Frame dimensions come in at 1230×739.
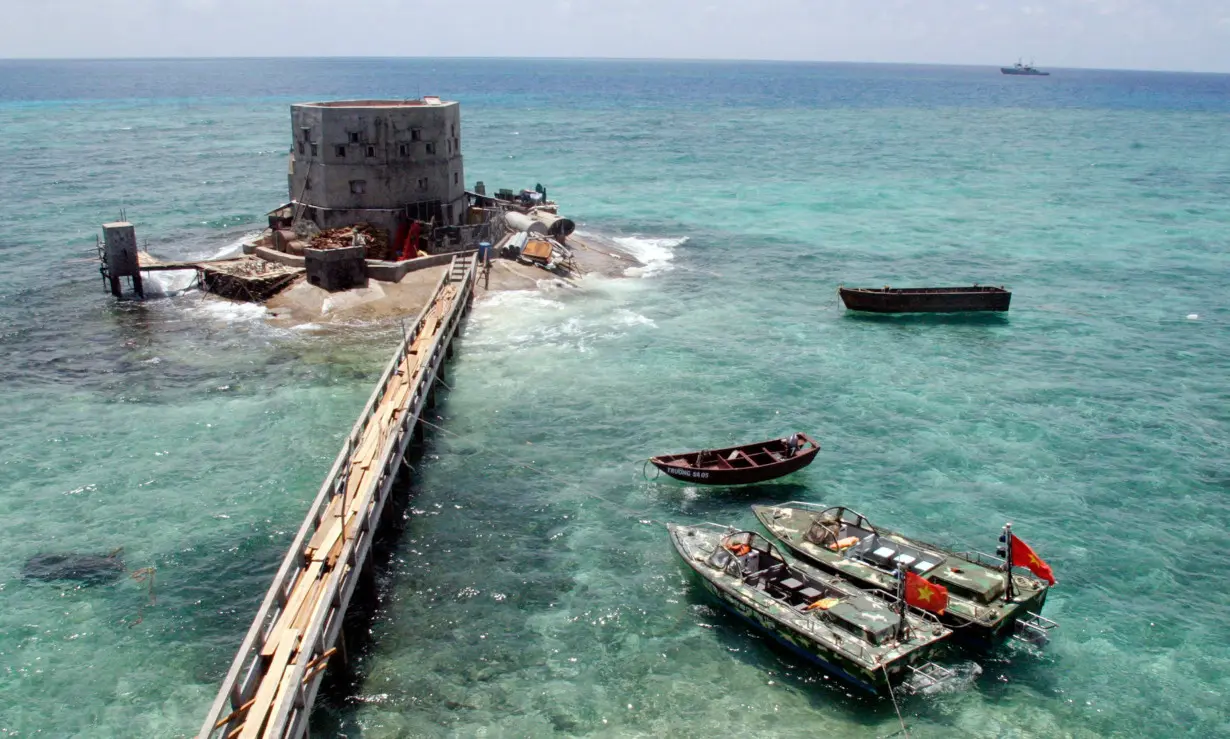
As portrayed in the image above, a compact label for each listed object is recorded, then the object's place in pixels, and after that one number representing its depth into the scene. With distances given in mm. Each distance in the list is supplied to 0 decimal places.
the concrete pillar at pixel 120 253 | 54938
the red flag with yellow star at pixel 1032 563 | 26375
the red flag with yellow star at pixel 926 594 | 25172
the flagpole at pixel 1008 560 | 26078
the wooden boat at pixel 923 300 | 55281
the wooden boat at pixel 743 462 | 33844
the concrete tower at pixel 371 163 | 57344
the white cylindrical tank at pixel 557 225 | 65250
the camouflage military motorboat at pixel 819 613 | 23953
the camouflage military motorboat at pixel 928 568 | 25703
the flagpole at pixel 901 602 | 24422
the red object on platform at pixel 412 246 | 58188
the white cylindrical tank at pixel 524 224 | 64938
